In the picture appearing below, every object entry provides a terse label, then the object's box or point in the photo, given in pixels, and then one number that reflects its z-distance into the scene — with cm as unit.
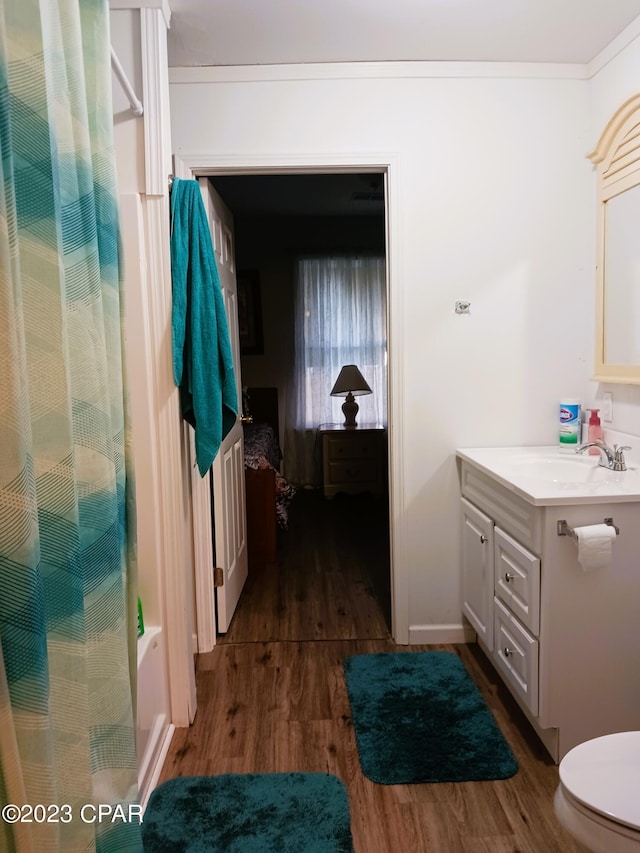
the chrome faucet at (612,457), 206
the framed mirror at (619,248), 210
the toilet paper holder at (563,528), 169
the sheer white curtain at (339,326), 528
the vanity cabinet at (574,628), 171
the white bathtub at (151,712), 167
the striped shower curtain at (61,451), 75
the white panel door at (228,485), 258
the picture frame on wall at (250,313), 538
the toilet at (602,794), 102
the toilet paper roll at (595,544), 162
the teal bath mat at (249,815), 150
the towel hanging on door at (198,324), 194
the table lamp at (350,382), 499
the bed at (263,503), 357
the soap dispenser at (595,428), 232
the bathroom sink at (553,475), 169
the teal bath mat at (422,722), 176
